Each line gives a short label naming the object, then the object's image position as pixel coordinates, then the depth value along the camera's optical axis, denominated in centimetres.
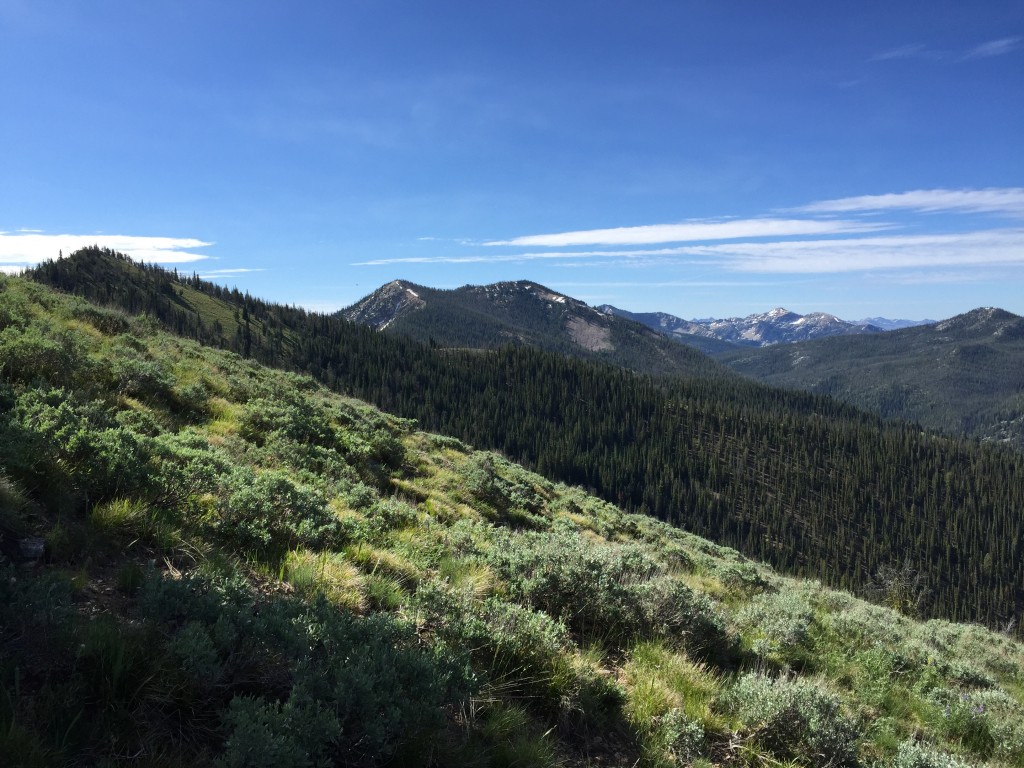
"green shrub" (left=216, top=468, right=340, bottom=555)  630
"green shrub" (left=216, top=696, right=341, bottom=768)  290
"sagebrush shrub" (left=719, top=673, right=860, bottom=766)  496
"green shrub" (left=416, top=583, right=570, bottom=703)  499
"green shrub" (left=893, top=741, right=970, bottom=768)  481
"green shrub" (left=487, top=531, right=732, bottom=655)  691
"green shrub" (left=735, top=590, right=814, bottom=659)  759
